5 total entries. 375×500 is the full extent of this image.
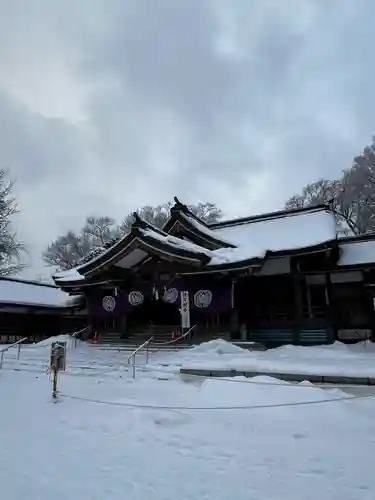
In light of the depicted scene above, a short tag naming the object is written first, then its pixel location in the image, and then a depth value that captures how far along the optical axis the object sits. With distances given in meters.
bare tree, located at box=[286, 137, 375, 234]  34.38
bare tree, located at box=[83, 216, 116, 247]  51.72
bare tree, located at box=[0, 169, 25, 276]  34.09
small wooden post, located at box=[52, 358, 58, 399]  8.55
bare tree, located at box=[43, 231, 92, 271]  48.56
